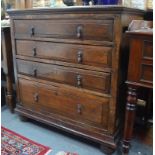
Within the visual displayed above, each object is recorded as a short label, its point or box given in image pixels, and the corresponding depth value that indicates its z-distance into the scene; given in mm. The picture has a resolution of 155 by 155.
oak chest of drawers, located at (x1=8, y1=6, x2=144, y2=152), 1184
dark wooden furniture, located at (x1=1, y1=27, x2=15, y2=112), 1739
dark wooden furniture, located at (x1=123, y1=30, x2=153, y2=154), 1016
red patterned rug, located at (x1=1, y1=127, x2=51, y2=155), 1439
